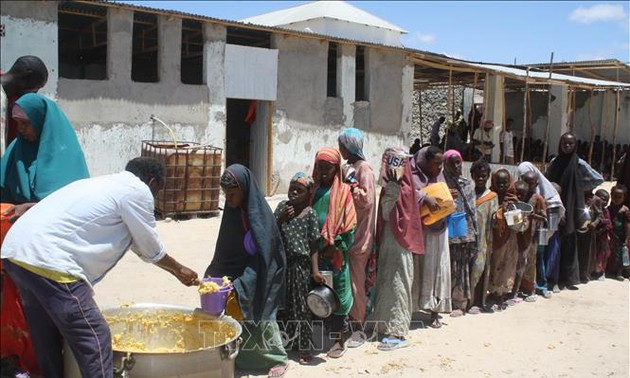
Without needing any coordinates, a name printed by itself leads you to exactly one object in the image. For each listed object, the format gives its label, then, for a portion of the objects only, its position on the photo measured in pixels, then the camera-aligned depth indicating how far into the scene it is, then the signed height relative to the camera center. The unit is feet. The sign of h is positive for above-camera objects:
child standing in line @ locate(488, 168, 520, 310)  19.34 -3.56
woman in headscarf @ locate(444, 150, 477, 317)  18.02 -2.90
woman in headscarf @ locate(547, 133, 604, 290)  21.89 -1.98
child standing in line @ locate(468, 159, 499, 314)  18.58 -2.94
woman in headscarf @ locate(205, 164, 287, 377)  12.67 -2.89
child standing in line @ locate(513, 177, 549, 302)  20.07 -3.30
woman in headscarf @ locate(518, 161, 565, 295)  20.84 -3.35
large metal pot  10.01 -3.72
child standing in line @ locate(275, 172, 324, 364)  13.97 -2.72
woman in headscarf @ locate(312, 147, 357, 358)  14.32 -2.06
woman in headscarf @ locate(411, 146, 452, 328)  17.15 -3.41
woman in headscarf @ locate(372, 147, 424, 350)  15.84 -3.18
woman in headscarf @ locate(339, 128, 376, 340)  15.40 -2.46
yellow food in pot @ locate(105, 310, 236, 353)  11.36 -3.77
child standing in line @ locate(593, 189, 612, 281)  23.67 -3.83
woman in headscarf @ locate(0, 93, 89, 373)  11.09 -0.79
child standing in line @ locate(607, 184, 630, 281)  23.99 -3.34
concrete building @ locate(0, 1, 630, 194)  33.60 +3.30
